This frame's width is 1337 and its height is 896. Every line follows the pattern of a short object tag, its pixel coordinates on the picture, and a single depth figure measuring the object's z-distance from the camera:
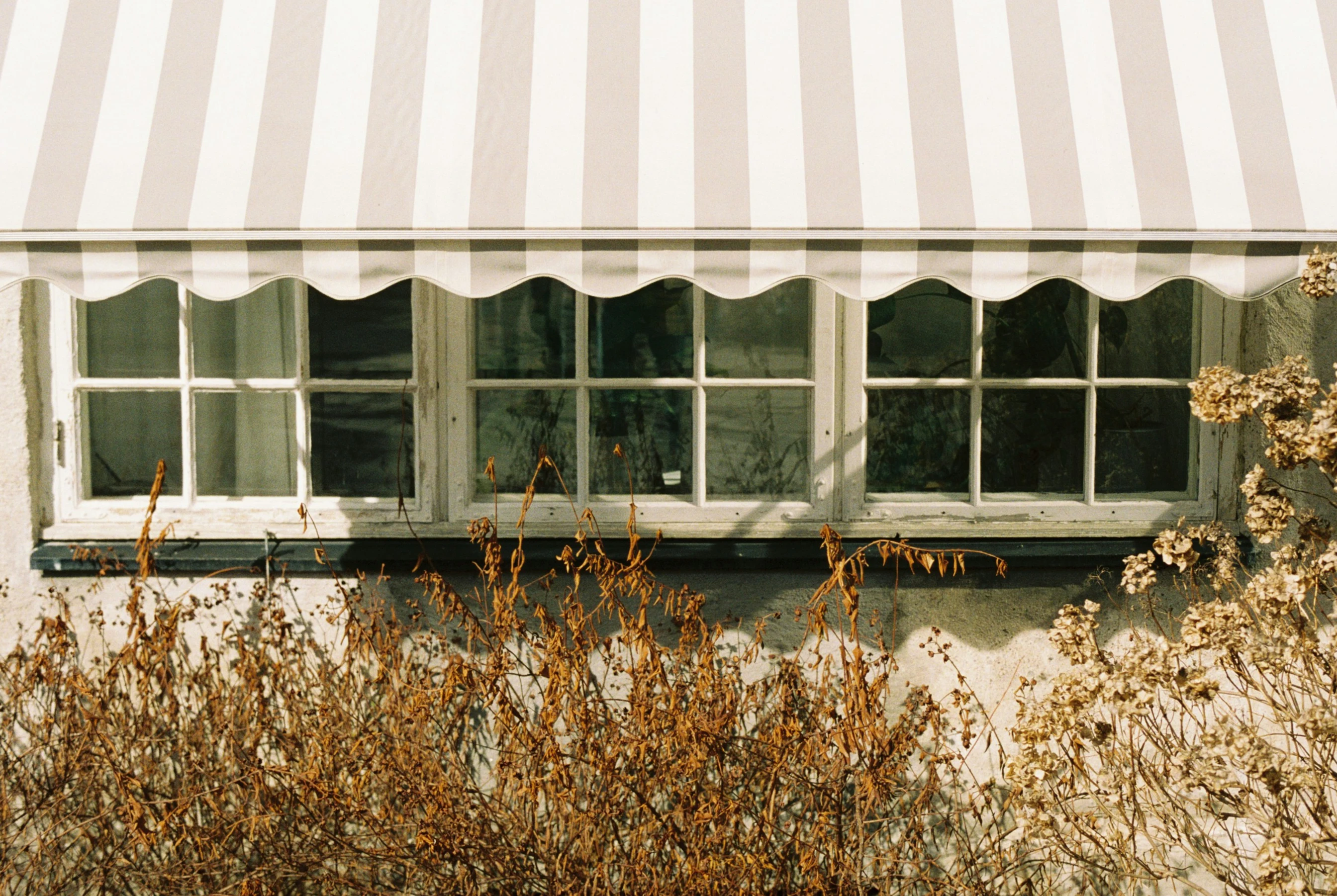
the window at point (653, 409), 3.93
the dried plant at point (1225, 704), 2.71
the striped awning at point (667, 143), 2.89
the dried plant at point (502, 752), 3.25
